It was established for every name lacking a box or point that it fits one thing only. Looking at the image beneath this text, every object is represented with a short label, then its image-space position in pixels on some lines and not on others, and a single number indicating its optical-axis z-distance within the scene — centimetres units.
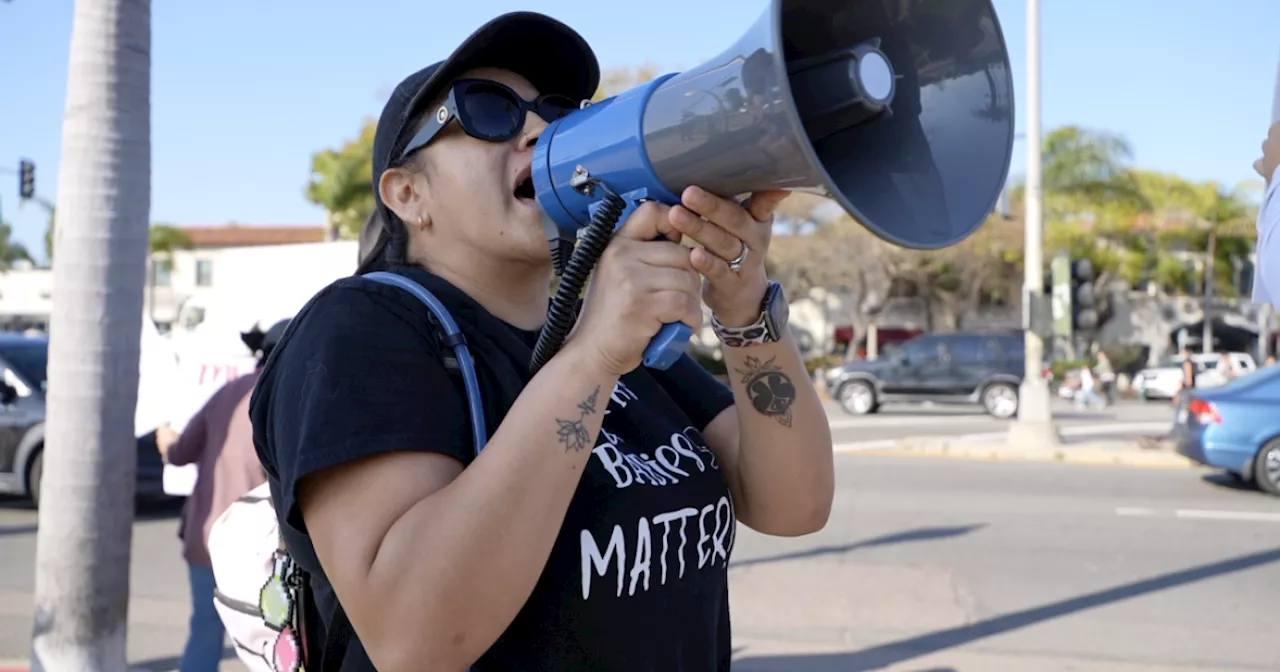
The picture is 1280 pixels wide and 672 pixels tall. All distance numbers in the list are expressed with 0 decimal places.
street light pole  1187
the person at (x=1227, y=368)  2241
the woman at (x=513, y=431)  116
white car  2455
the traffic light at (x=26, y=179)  2234
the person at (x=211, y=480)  348
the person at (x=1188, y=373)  2163
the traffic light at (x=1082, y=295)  1166
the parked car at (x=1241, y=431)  918
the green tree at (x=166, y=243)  4503
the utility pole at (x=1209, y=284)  3644
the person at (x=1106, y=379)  2327
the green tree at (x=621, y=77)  2261
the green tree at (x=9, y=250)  6128
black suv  1848
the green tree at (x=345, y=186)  2747
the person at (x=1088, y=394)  2064
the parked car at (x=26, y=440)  802
